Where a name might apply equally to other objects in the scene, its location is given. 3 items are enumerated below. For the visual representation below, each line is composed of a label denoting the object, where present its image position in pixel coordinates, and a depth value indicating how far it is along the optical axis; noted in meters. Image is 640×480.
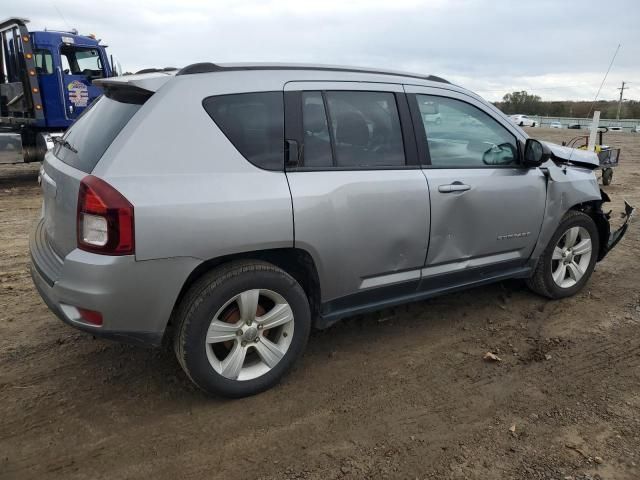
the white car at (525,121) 45.68
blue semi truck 10.46
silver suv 2.55
